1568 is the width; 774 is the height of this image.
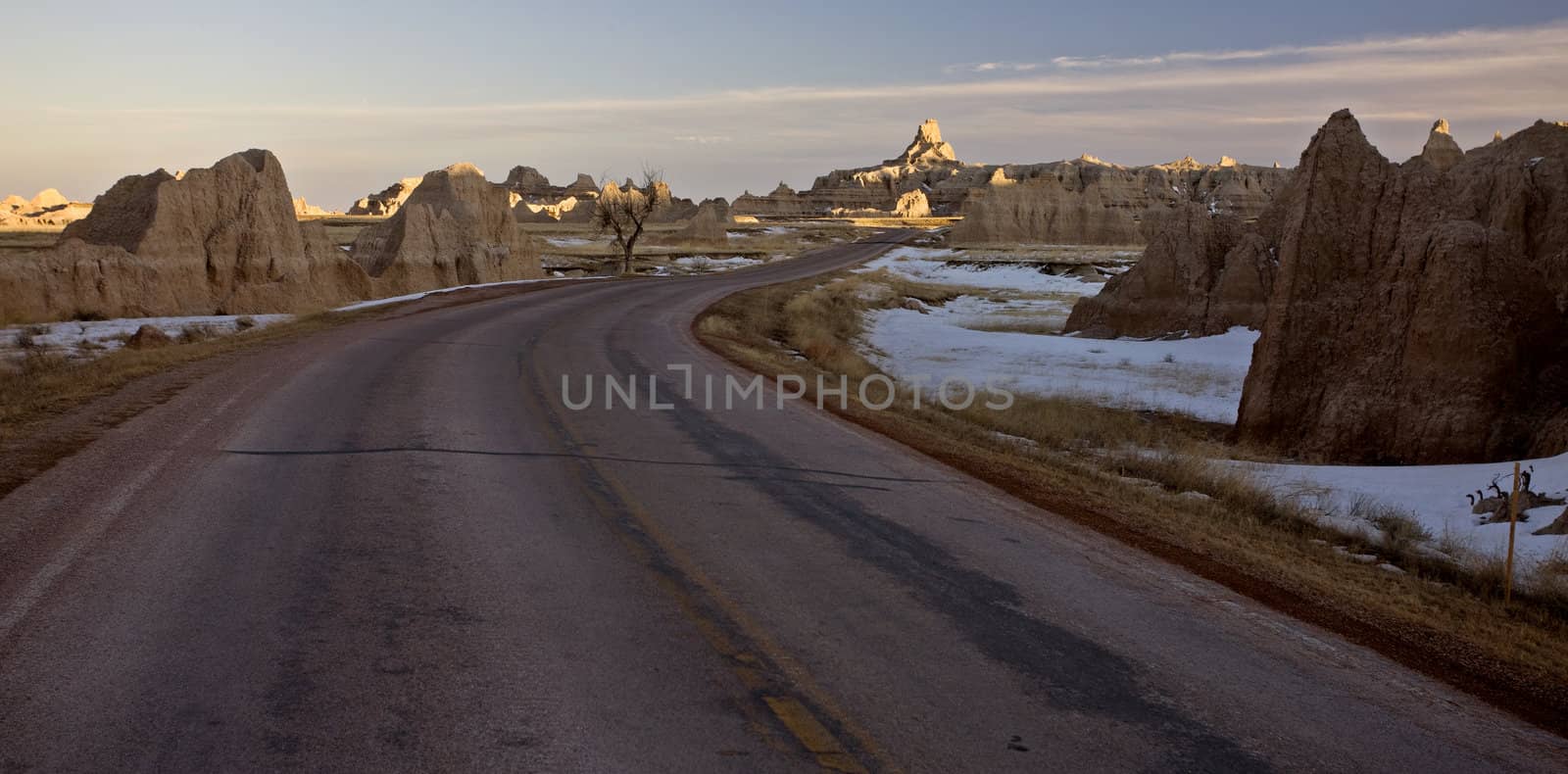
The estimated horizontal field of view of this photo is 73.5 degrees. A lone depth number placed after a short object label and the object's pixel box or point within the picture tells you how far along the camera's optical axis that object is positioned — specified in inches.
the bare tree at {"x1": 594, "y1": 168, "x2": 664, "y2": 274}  2313.0
